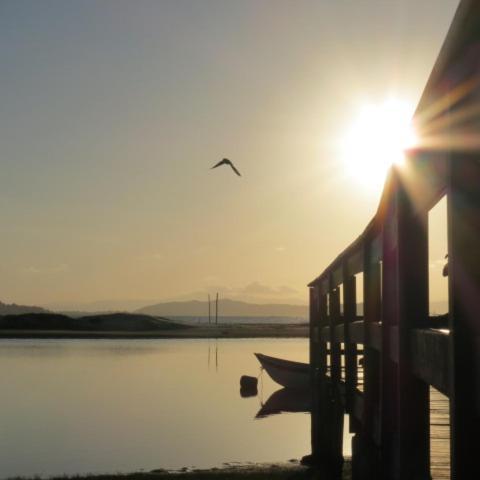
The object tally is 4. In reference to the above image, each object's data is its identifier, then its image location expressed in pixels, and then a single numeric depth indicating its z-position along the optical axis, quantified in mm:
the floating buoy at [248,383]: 49344
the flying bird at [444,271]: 4970
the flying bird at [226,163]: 20312
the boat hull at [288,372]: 42878
